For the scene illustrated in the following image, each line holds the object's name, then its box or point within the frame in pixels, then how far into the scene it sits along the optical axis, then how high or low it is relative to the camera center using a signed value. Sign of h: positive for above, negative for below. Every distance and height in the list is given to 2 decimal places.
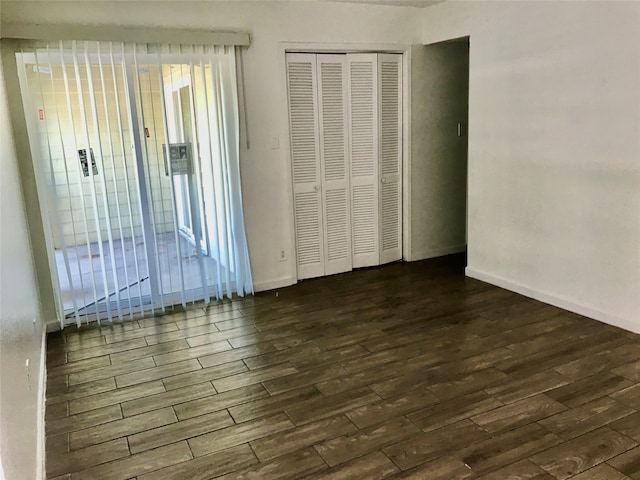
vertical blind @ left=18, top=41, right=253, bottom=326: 3.91 -0.25
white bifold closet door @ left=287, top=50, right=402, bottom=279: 4.97 -0.25
